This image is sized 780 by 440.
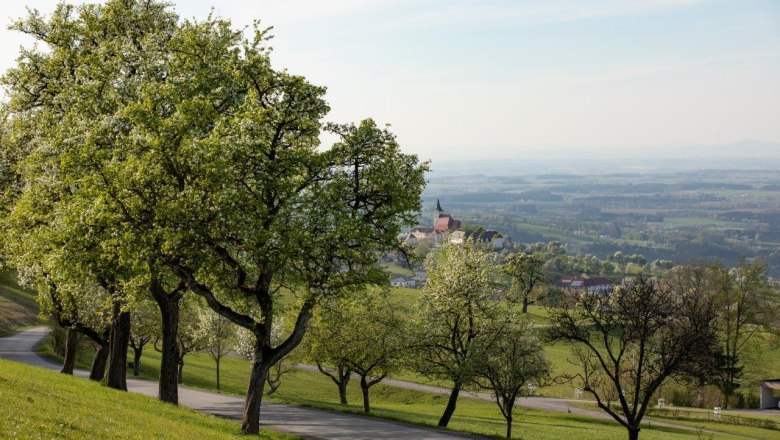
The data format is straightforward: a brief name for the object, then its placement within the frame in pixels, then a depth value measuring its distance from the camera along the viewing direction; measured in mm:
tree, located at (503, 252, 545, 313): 126806
